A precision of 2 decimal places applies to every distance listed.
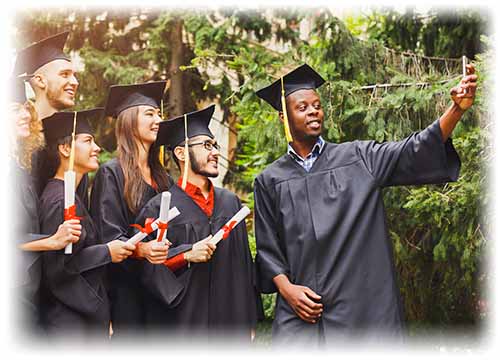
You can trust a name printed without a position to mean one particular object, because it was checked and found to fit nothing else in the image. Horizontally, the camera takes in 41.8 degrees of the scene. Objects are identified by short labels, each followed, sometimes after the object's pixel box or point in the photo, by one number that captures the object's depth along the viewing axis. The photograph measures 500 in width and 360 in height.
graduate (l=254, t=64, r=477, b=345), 4.02
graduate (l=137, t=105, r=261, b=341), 4.36
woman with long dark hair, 4.49
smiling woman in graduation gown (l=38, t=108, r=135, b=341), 4.07
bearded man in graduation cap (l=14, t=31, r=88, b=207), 4.66
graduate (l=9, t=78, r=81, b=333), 3.85
